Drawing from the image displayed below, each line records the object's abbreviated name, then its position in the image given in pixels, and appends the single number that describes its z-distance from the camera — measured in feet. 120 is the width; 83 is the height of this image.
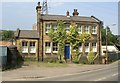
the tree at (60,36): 53.87
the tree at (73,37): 54.97
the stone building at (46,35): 52.91
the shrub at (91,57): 55.25
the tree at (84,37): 55.94
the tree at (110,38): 118.12
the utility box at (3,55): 32.52
